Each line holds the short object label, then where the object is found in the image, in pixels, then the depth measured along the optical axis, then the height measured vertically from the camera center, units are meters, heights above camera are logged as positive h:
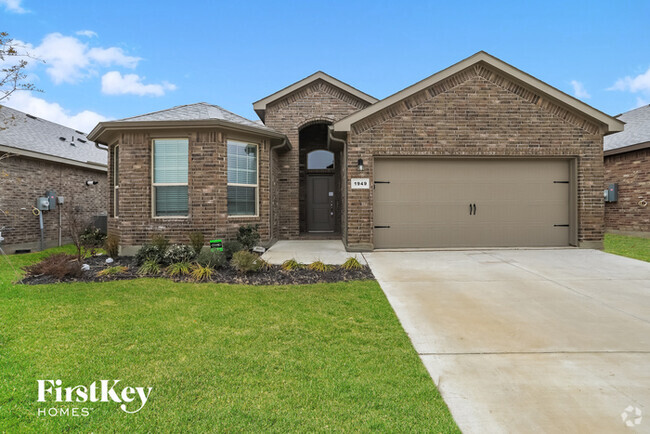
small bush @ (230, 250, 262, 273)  5.88 -0.96
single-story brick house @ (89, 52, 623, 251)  7.61 +1.14
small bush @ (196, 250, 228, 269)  6.18 -0.95
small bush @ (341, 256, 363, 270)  6.18 -1.07
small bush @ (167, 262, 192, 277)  5.88 -1.08
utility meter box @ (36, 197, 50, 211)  10.06 +0.33
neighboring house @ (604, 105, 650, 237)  11.39 +1.27
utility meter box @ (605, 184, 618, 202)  12.33 +0.73
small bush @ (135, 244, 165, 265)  6.49 -0.88
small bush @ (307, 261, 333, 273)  6.10 -1.09
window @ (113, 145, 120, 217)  8.49 +0.90
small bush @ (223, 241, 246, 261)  6.98 -0.81
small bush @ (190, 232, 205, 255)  6.98 -0.66
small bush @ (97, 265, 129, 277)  5.85 -1.12
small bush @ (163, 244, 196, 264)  6.50 -0.89
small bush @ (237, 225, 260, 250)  7.66 -0.59
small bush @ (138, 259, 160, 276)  5.95 -1.09
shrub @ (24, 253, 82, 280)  5.54 -1.00
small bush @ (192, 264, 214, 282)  5.55 -1.11
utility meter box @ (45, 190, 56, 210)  10.41 +0.51
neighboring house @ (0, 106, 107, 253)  9.44 +1.25
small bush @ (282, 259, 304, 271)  6.16 -1.07
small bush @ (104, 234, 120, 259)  7.47 -0.80
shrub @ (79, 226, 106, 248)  9.12 -0.74
